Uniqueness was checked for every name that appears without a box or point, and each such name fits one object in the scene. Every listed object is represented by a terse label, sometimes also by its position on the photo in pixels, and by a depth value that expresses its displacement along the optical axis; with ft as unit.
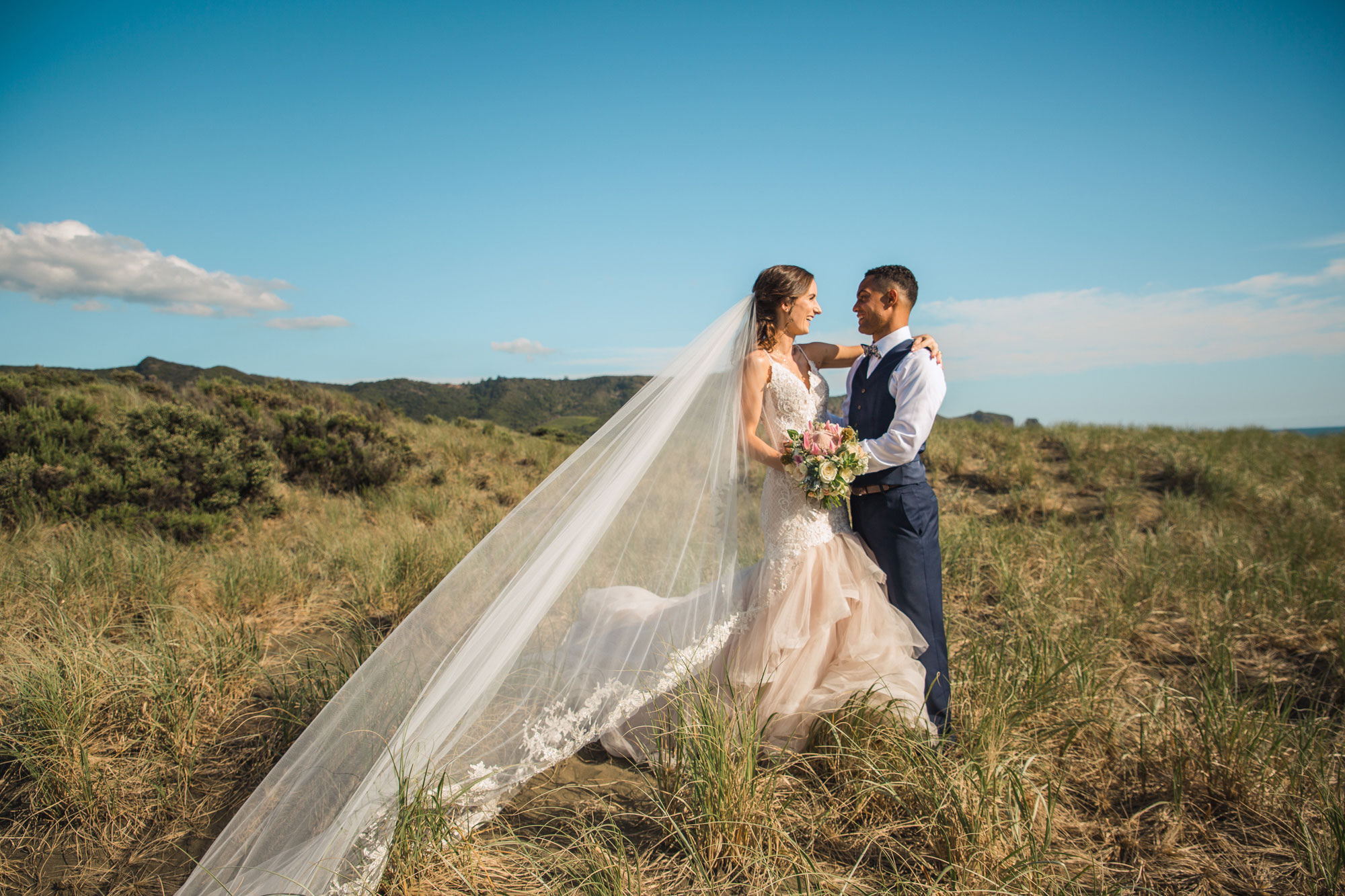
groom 10.42
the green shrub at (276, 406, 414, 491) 28.99
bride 7.56
